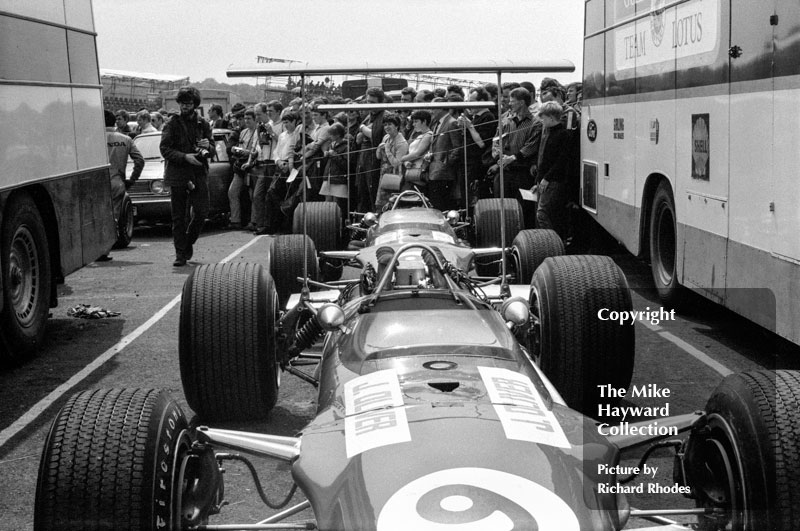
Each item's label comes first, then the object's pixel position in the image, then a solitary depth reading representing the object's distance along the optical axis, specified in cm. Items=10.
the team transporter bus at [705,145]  653
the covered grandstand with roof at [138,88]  4756
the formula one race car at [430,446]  319
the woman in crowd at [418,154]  1279
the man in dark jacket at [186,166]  1226
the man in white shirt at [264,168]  1658
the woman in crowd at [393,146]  1312
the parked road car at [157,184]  1636
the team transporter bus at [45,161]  762
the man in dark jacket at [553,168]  1165
